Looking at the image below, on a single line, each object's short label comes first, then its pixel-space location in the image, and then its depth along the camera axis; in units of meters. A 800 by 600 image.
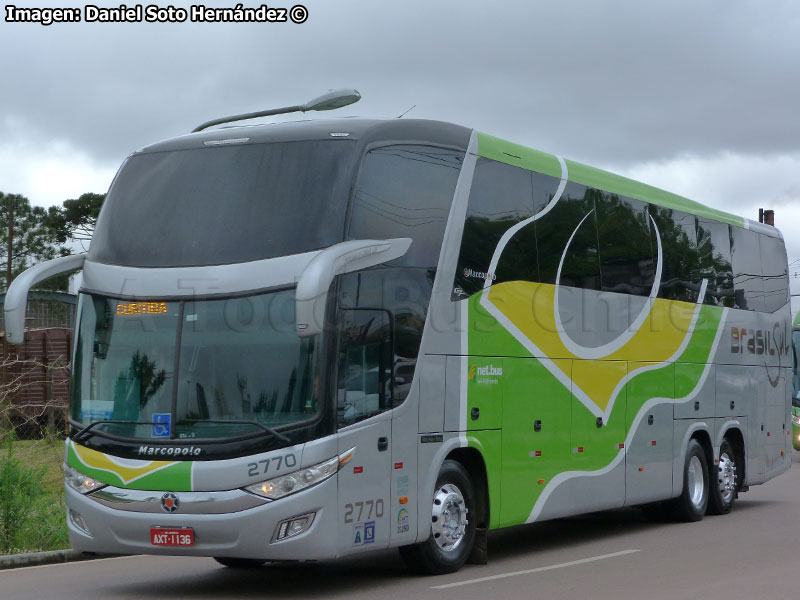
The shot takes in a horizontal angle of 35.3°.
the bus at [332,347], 10.38
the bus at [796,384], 29.50
